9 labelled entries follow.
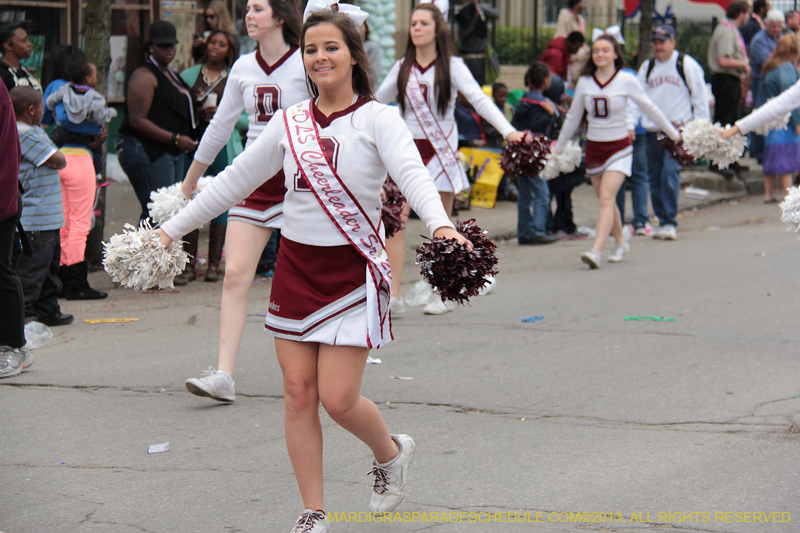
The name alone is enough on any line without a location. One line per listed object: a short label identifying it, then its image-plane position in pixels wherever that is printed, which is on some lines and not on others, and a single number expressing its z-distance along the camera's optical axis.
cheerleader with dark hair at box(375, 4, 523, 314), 13.60
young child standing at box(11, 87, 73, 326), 12.83
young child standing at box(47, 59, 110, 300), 14.57
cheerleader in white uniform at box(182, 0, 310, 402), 9.89
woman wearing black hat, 15.99
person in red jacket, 27.47
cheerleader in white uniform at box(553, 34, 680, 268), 17.97
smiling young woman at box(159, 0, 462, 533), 6.82
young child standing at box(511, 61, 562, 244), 20.73
